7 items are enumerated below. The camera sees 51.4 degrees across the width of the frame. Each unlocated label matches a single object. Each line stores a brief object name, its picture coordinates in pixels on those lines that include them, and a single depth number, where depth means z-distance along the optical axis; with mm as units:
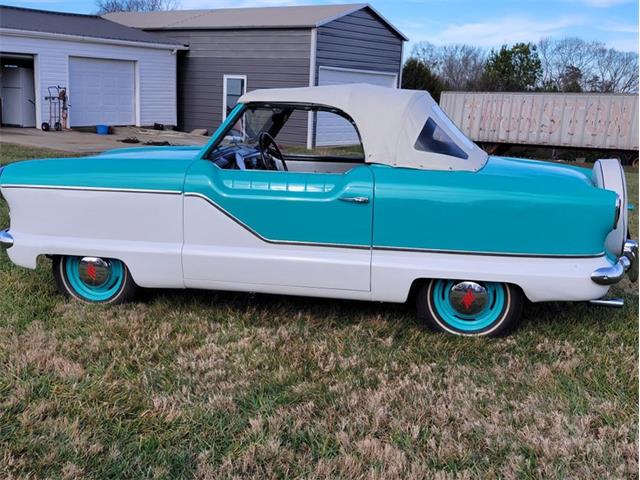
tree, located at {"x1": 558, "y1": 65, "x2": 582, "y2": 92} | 36969
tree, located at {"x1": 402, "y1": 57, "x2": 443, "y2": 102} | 27422
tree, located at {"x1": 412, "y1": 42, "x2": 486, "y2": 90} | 41250
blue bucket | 19125
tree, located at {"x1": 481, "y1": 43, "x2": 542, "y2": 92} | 38094
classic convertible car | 3791
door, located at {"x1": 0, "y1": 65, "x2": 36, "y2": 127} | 19406
